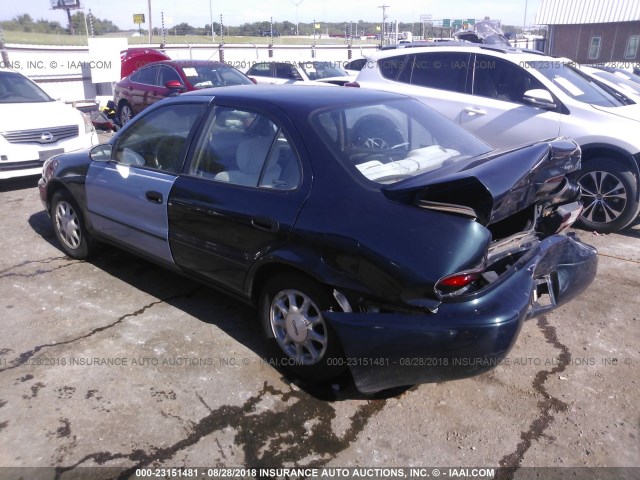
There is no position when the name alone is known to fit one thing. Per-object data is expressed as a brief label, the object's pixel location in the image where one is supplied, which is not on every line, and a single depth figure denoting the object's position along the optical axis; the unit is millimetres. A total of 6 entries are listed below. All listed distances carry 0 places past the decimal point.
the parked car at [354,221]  2615
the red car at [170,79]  10898
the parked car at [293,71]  14547
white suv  5742
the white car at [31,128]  7074
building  27141
